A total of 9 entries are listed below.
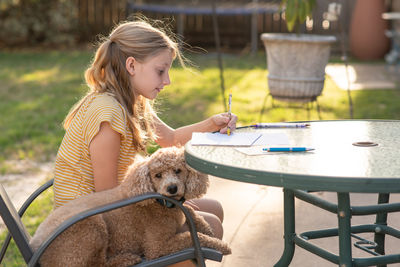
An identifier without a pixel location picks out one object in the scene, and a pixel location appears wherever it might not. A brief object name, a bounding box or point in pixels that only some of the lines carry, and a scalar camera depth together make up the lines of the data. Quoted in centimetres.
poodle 213
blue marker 220
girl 238
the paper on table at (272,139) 236
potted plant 563
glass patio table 185
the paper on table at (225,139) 233
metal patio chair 199
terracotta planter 1108
